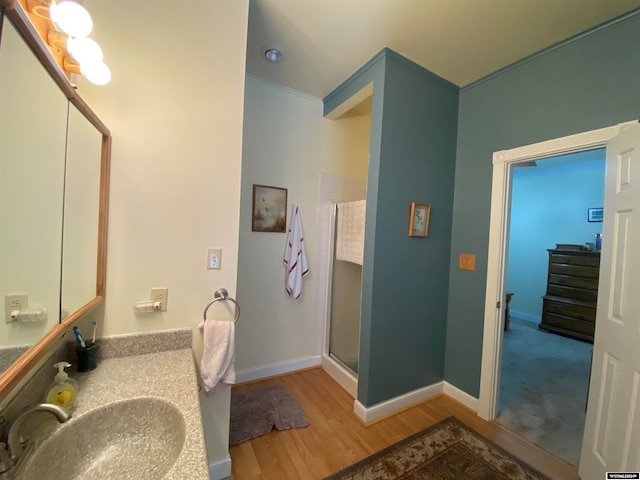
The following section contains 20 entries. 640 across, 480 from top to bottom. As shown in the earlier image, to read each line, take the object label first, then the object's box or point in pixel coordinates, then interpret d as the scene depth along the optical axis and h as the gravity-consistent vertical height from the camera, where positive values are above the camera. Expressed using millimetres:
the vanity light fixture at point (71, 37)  804 +647
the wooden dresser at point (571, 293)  3553 -672
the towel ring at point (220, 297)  1286 -360
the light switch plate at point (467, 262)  2084 -161
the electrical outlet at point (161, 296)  1208 -342
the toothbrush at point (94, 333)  1062 -480
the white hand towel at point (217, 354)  1244 -642
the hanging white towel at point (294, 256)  2402 -223
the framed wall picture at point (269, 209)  2275 +220
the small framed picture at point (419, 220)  1977 +171
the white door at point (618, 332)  1188 -422
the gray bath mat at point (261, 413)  1719 -1380
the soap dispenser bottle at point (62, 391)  767 -540
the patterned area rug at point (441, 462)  1439 -1366
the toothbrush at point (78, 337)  968 -455
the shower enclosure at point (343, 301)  2436 -687
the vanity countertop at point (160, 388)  628 -596
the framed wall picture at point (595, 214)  3805 +559
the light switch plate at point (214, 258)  1310 -152
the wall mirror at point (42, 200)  600 +71
